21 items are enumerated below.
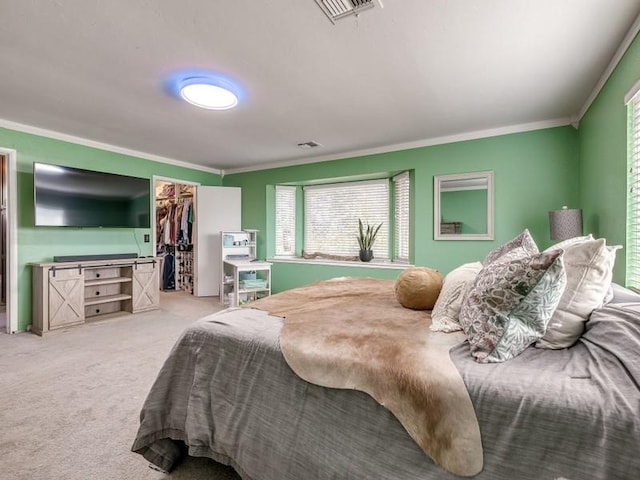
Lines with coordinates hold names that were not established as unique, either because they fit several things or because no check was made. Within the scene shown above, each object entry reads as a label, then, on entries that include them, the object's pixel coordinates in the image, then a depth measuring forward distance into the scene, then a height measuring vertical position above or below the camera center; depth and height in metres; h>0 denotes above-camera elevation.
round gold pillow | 1.77 -0.28
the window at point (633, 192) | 1.89 +0.31
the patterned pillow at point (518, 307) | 1.06 -0.24
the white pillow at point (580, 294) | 1.14 -0.20
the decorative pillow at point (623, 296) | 1.23 -0.23
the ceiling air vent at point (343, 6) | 1.65 +1.28
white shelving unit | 4.77 -0.50
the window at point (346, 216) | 4.57 +0.40
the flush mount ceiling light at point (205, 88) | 2.38 +1.25
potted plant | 4.61 +0.01
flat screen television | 3.57 +0.54
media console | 3.46 -0.64
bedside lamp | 2.78 +0.16
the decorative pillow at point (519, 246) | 1.59 -0.03
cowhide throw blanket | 0.91 -0.44
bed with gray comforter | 0.82 -0.57
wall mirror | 3.67 +0.43
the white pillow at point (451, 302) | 1.39 -0.30
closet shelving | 6.18 +0.02
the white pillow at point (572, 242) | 1.37 -0.01
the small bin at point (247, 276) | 5.04 -0.58
